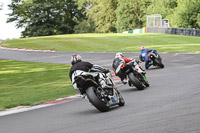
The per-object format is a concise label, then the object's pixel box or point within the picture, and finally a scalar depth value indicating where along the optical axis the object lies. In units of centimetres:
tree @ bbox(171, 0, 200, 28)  7200
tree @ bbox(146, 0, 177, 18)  8794
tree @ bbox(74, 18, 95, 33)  9138
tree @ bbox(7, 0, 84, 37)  8421
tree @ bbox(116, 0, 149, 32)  9125
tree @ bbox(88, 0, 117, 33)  9511
